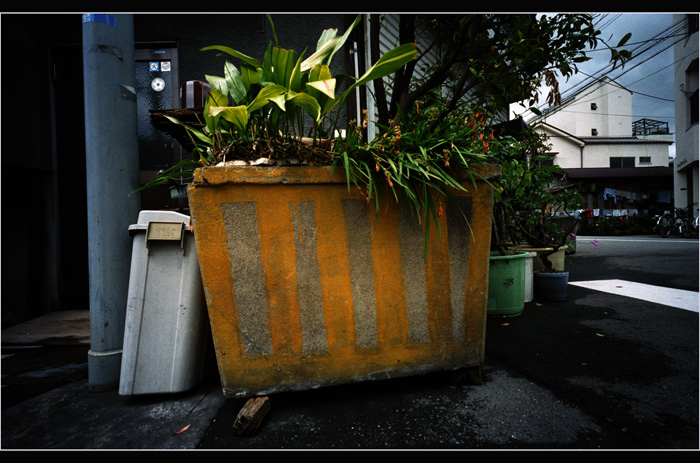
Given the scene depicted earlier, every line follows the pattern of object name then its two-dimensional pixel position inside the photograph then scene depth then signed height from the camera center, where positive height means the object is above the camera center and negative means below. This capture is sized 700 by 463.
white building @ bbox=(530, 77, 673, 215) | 19.94 +4.95
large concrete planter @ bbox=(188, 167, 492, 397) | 1.34 -0.23
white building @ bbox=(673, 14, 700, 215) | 12.29 +4.00
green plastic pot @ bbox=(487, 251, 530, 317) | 2.64 -0.49
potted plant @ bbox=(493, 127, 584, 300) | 3.07 +0.13
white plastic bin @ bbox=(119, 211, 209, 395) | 1.52 -0.36
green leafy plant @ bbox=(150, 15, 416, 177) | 1.31 +0.52
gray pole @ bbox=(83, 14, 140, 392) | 1.69 +0.19
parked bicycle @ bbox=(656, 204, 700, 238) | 11.81 -0.15
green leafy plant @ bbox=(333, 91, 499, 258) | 1.33 +0.26
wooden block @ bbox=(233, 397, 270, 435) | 1.21 -0.70
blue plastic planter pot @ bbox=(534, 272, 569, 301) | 3.14 -0.59
